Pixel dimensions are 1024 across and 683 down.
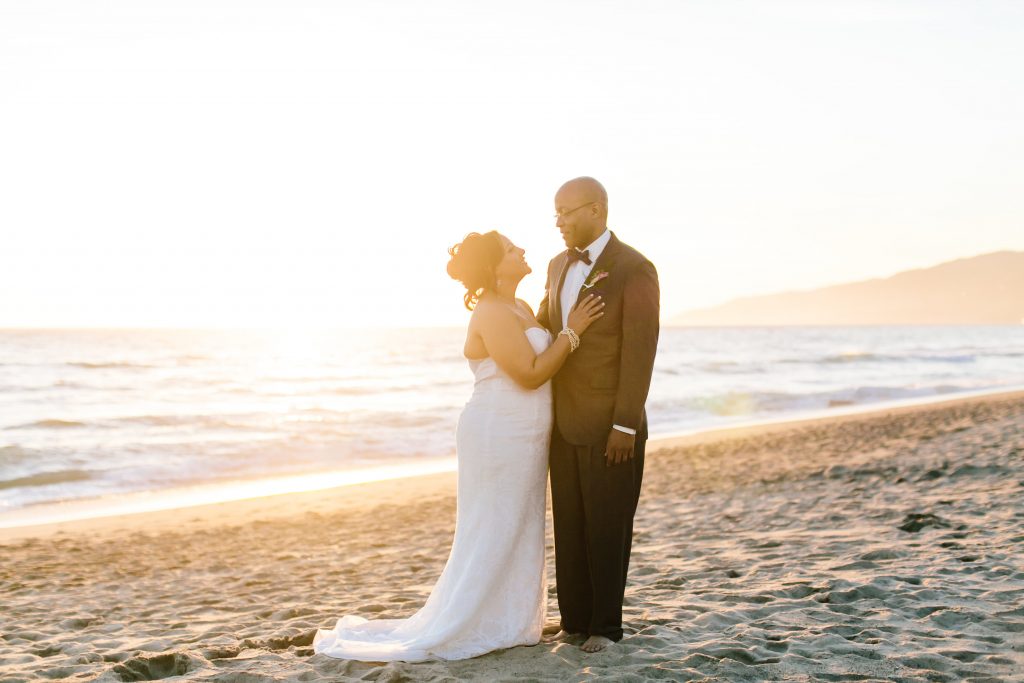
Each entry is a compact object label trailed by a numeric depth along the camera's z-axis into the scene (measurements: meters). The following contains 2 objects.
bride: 4.28
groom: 4.18
